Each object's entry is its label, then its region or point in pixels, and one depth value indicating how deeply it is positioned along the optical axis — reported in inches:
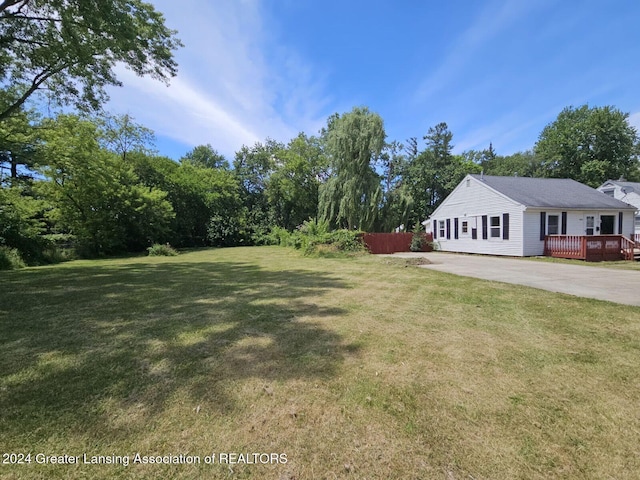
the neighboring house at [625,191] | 832.9
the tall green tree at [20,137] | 421.7
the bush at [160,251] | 748.0
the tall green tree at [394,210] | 884.0
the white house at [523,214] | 585.0
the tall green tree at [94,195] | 553.0
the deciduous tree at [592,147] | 1251.2
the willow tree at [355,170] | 811.4
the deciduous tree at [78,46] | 285.3
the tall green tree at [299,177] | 1206.3
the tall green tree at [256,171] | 1374.4
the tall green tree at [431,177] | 1264.8
